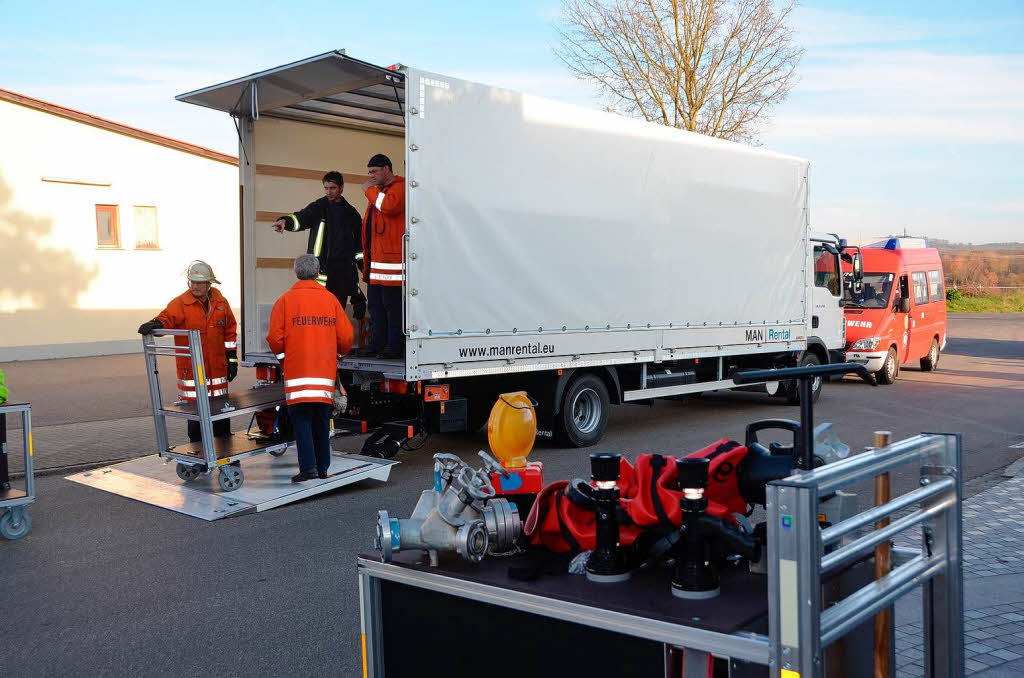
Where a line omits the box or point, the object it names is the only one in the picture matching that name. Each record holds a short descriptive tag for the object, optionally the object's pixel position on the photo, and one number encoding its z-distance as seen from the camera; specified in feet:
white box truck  27.30
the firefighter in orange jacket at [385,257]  28.73
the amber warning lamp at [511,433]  10.77
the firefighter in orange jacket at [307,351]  25.31
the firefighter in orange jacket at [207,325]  27.63
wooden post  7.95
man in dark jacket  32.27
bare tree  71.87
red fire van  55.01
